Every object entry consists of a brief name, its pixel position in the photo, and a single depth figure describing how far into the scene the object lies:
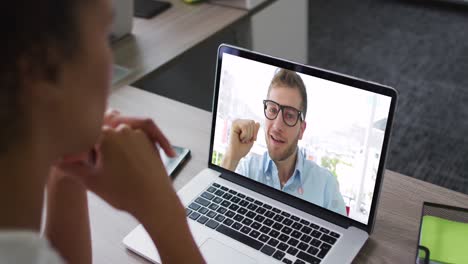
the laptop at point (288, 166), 0.85
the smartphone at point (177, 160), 1.07
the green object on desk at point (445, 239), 0.84
